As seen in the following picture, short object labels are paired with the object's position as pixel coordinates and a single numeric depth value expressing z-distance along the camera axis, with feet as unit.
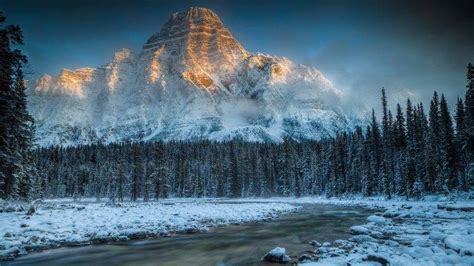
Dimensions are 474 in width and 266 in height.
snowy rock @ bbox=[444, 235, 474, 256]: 44.15
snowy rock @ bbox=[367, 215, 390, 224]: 91.30
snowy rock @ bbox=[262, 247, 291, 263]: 50.31
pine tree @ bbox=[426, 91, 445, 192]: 185.72
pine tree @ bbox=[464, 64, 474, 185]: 158.10
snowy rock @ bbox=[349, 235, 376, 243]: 63.01
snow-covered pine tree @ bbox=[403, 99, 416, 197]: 187.86
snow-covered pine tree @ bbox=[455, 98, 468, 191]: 172.76
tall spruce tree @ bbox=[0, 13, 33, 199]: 62.39
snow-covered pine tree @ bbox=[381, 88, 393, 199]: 204.54
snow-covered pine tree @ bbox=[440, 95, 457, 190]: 182.39
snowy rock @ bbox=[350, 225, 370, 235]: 74.64
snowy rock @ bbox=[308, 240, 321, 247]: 63.24
